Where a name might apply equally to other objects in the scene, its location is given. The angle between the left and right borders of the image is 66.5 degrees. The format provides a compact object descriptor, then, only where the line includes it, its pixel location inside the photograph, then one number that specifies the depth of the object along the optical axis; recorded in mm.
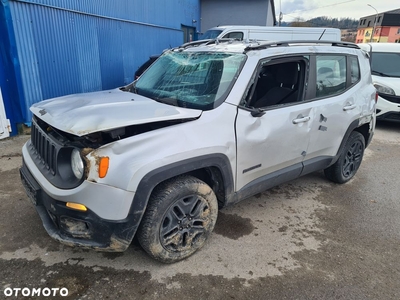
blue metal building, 5715
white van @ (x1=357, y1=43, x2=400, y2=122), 7258
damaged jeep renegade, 2164
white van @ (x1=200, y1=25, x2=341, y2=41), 10047
